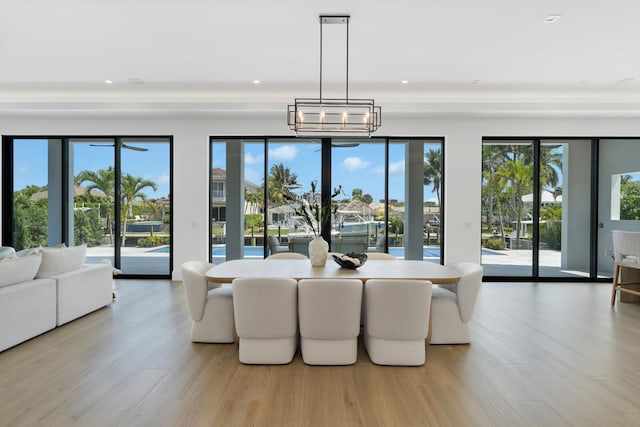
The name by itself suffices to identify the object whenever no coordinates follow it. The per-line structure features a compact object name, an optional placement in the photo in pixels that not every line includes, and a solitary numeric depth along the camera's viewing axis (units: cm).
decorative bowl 353
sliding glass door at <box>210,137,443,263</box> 642
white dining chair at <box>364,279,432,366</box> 274
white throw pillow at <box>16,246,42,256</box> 386
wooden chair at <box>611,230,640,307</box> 452
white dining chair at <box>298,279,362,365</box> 271
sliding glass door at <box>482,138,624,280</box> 635
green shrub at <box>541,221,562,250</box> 636
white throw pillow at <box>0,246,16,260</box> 423
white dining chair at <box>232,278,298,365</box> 274
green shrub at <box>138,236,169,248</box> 646
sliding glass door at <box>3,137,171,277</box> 645
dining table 311
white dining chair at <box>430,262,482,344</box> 328
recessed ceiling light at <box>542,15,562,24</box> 336
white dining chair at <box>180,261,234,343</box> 324
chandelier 361
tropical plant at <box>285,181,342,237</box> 638
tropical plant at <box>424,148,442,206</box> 648
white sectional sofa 321
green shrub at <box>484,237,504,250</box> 638
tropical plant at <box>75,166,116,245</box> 647
